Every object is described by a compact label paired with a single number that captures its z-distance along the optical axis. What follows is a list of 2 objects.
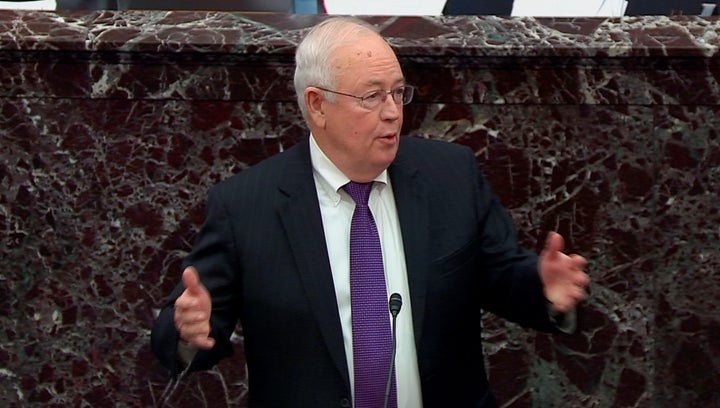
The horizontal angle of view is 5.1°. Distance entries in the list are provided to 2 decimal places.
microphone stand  12.24
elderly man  12.38
